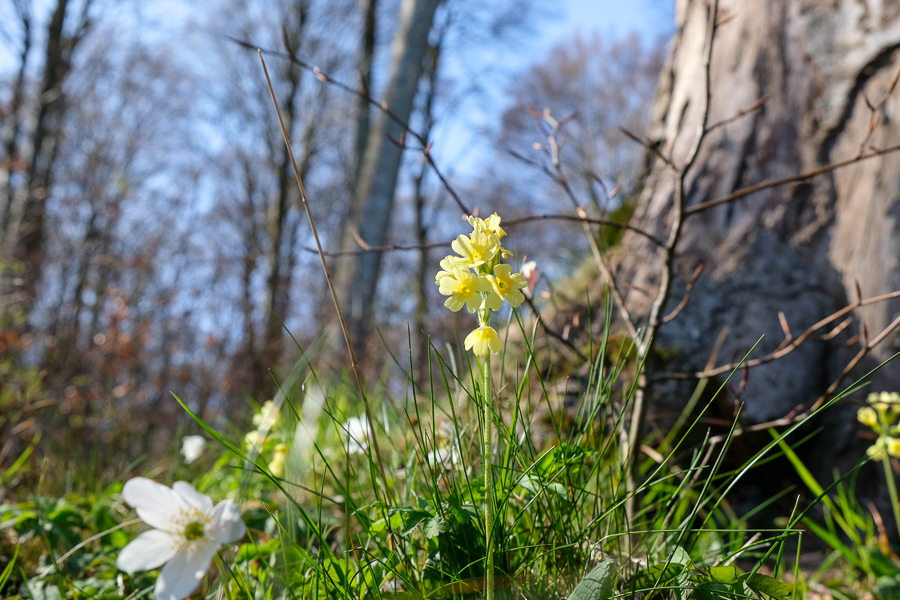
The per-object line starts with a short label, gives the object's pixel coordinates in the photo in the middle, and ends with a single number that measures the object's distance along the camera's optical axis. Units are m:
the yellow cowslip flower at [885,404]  0.48
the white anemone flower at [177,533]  0.35
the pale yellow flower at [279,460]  0.50
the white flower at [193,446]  0.59
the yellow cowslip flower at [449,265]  0.31
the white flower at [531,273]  0.45
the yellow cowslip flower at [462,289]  0.30
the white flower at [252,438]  0.49
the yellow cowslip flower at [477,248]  0.31
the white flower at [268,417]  0.53
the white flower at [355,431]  0.54
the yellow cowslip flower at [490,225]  0.31
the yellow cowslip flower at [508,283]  0.31
